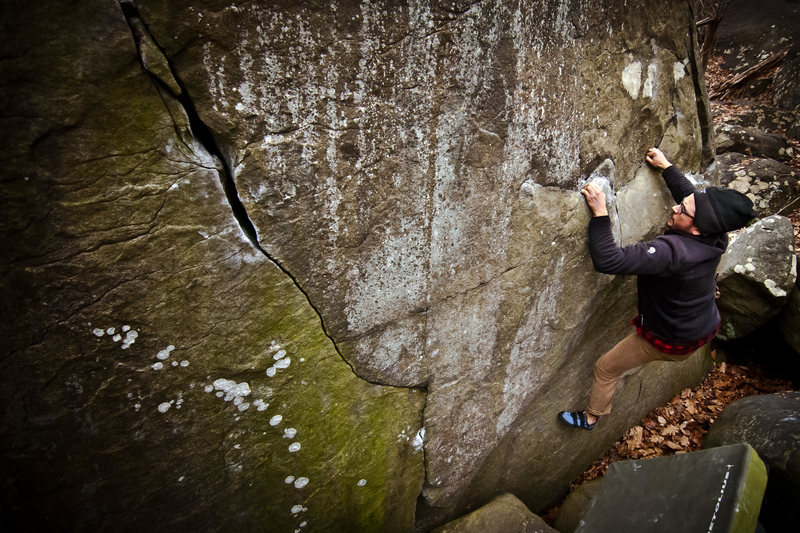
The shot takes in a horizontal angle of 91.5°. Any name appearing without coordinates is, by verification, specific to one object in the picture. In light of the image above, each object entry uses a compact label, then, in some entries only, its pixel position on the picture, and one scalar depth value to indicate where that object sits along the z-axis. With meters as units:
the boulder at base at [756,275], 4.84
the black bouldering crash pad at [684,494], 2.40
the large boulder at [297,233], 1.68
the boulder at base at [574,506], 3.97
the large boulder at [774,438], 3.24
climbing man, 2.79
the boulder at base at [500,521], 3.30
